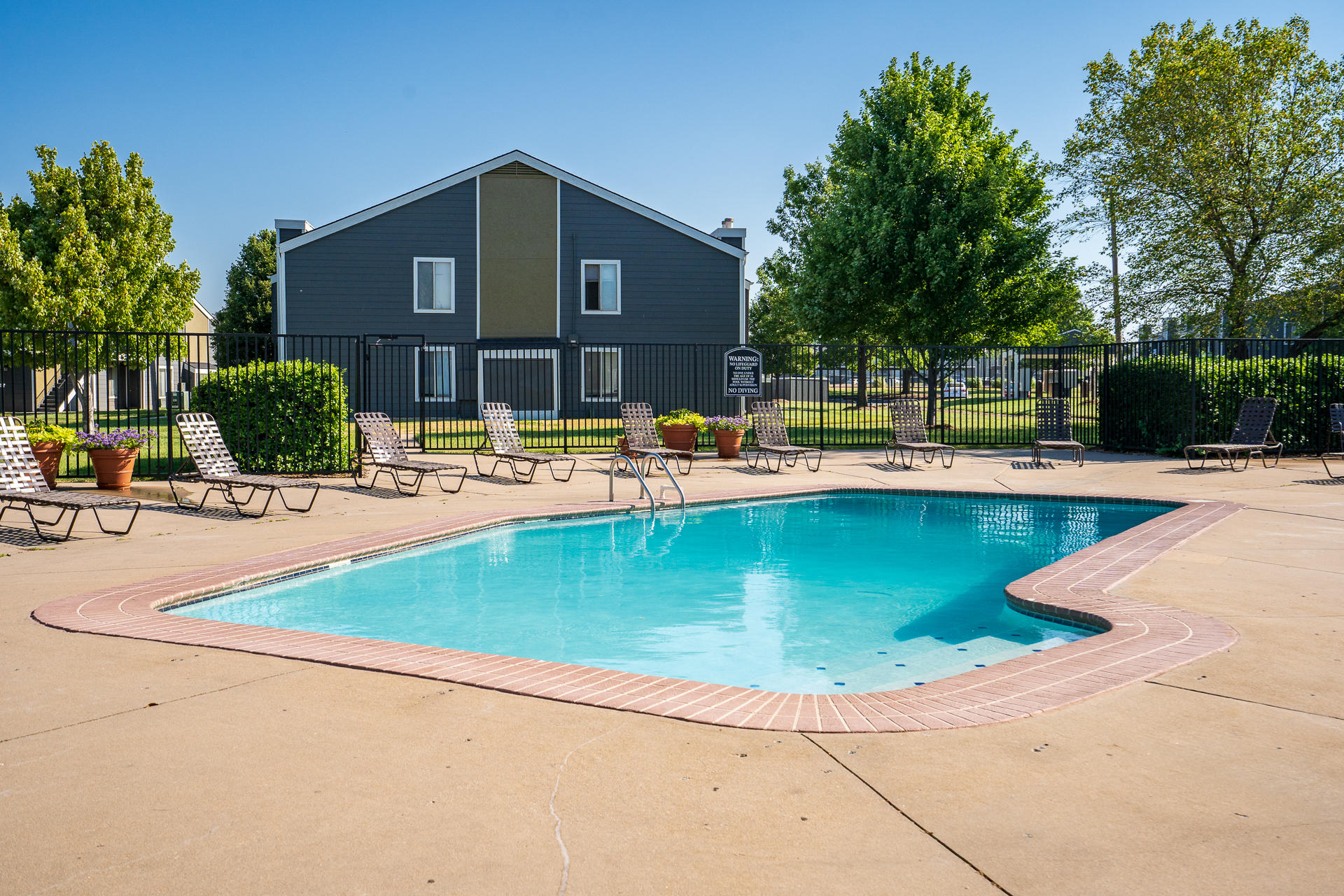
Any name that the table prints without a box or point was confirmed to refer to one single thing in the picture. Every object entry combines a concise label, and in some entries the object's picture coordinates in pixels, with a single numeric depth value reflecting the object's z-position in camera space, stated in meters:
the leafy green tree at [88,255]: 23.17
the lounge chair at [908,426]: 17.84
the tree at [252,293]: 41.88
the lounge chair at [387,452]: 12.61
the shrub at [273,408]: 13.38
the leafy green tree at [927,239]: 24.00
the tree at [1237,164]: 24.02
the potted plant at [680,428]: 17.03
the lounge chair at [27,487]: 8.76
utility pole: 26.69
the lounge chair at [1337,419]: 15.77
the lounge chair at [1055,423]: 17.84
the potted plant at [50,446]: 11.62
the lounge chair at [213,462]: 10.86
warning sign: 19.72
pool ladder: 11.46
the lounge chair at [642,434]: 15.87
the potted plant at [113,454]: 11.67
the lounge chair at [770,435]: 16.50
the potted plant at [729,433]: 18.14
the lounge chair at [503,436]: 14.91
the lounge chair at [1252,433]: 16.03
